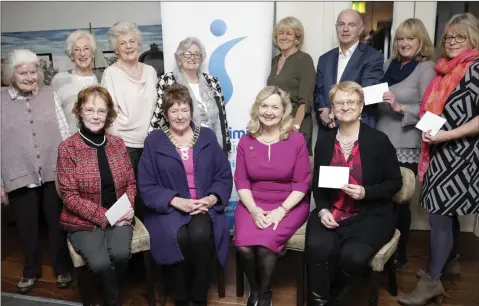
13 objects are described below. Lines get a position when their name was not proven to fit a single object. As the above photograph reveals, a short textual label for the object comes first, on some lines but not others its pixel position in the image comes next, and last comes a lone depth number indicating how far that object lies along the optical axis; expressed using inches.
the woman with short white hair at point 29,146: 103.9
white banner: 122.8
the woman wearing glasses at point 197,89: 111.1
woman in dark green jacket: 116.7
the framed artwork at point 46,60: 152.3
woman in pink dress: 94.2
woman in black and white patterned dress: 89.8
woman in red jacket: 91.7
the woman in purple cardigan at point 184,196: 94.3
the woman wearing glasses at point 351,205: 88.3
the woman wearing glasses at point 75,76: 111.0
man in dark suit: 108.9
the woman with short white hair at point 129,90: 109.0
